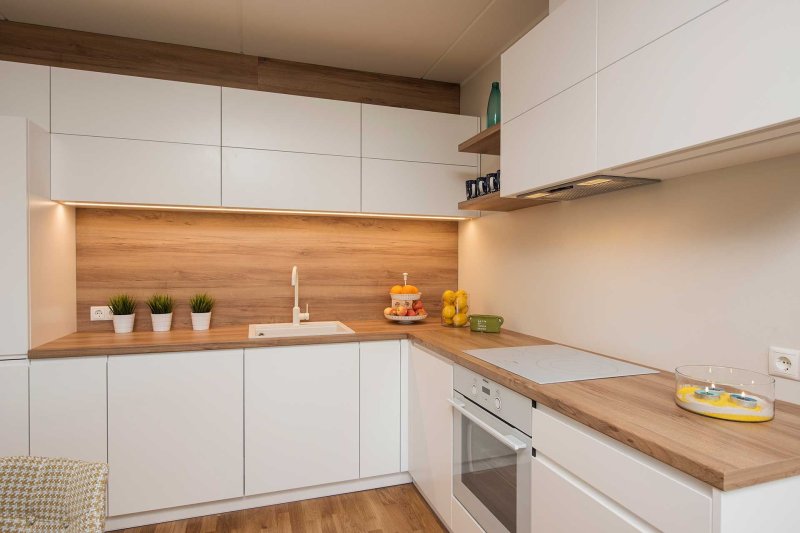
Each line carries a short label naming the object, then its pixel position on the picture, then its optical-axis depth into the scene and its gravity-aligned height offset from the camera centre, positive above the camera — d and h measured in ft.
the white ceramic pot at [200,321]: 8.23 -1.07
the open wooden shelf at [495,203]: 7.25 +1.05
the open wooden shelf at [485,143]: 7.10 +2.11
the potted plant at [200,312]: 8.23 -0.90
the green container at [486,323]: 7.97 -1.06
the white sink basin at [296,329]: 8.74 -1.31
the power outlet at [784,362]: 4.01 -0.90
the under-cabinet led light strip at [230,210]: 7.57 +1.01
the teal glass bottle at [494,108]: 7.27 +2.60
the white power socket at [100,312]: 8.08 -0.90
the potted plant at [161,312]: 8.05 -0.89
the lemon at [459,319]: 8.69 -1.08
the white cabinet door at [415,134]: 8.72 +2.64
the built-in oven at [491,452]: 4.73 -2.29
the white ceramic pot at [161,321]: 8.04 -1.05
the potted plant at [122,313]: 7.86 -0.89
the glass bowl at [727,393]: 3.57 -1.09
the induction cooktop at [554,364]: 4.98 -1.24
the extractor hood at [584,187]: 5.22 +1.00
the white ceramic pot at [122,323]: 7.86 -1.06
